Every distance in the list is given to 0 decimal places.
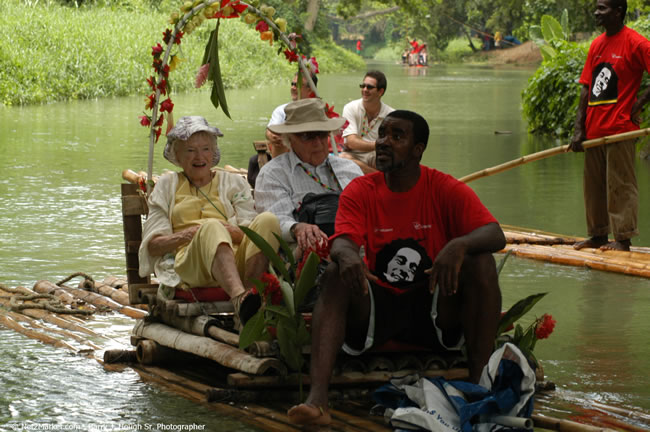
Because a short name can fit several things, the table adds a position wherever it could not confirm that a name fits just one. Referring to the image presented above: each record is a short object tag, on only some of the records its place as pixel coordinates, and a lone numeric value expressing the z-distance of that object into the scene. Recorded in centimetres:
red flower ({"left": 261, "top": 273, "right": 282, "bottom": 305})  743
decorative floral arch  930
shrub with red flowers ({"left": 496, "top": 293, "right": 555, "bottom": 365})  753
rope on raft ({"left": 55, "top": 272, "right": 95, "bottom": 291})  1122
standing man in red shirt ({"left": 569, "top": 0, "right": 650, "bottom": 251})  1237
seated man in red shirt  691
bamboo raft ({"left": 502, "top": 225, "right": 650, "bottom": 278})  1214
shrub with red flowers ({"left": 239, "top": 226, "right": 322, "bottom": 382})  721
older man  882
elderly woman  823
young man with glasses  1420
